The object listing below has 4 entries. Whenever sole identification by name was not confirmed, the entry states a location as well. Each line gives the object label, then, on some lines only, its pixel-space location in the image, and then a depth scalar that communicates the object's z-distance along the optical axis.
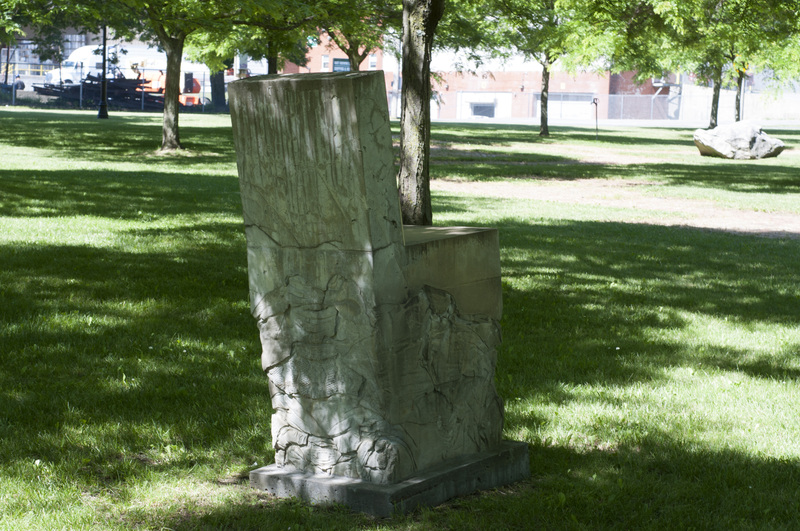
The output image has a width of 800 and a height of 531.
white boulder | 32.16
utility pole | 40.91
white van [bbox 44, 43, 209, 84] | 60.53
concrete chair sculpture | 3.61
